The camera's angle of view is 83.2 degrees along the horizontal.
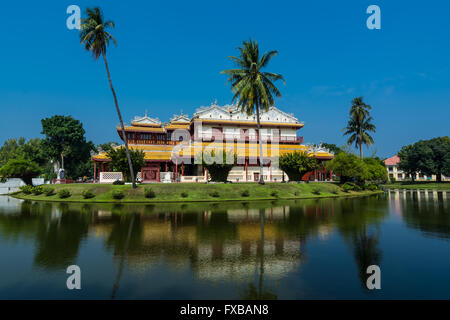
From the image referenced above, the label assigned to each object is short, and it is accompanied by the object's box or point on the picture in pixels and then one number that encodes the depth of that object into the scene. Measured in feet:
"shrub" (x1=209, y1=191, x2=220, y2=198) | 112.57
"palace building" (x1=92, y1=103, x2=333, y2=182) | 146.92
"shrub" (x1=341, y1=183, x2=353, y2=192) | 151.49
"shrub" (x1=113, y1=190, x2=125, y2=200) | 105.87
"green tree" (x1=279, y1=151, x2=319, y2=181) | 140.56
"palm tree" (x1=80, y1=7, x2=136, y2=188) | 102.83
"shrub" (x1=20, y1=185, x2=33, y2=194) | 137.10
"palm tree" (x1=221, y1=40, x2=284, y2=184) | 122.21
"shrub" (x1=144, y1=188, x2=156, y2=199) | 107.76
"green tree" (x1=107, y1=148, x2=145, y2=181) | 120.67
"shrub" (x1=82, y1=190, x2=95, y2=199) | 108.37
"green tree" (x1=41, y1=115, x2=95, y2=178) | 221.25
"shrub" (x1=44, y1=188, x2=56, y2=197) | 120.00
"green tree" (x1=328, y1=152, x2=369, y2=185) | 152.97
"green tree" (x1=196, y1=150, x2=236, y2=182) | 126.00
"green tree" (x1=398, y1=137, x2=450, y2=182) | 256.11
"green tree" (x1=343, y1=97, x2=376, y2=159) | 203.62
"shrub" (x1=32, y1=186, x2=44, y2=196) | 127.03
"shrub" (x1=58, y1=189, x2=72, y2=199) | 112.37
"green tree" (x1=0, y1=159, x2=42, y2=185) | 152.35
